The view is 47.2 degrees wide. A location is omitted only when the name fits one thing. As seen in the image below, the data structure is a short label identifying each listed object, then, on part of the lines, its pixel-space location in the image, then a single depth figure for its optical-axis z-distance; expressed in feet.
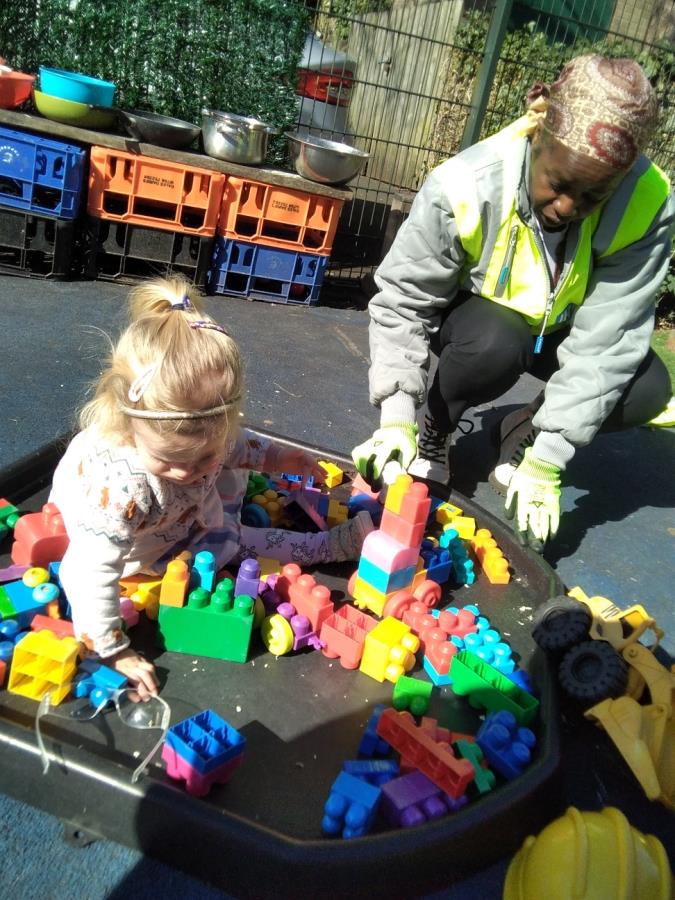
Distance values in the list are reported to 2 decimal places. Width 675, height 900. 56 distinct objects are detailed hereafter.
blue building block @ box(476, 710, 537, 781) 3.85
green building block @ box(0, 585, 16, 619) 4.17
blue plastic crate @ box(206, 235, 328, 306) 11.71
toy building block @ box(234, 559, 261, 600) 4.51
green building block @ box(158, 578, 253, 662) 4.30
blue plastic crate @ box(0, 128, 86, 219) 10.16
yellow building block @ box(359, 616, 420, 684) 4.40
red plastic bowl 10.11
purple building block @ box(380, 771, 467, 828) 3.45
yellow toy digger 4.01
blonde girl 3.98
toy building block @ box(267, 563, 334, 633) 4.58
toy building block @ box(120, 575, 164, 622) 4.48
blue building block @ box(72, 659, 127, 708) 3.83
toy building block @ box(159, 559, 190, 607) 4.29
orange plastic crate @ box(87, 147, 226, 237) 10.71
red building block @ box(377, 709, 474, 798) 3.58
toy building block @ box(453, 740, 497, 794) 3.69
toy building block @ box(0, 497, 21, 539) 4.91
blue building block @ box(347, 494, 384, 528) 6.00
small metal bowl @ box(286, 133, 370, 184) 11.37
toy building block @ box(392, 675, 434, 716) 4.24
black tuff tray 3.12
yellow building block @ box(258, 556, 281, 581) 4.99
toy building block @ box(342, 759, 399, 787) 3.68
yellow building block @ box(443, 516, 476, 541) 5.90
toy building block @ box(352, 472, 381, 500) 6.13
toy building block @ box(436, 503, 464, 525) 6.08
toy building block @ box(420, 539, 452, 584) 5.29
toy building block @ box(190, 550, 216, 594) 4.46
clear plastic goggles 3.77
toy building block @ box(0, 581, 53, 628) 4.19
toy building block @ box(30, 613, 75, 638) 4.11
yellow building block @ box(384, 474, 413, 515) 4.64
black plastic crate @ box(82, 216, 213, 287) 11.13
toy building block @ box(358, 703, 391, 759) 3.90
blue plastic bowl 10.26
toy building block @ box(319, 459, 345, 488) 6.32
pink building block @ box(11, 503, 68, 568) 4.64
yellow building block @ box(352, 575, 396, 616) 4.88
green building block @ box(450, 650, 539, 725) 4.25
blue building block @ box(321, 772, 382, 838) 3.35
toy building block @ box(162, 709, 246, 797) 3.45
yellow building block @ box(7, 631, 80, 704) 3.76
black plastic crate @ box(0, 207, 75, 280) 10.53
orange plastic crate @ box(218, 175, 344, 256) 11.40
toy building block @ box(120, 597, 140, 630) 4.37
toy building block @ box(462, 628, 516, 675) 4.59
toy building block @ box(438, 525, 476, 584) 5.54
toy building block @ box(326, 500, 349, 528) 5.82
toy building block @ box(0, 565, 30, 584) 4.50
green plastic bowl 10.23
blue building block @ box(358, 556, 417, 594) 4.80
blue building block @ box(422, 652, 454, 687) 4.54
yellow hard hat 3.08
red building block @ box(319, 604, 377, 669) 4.48
